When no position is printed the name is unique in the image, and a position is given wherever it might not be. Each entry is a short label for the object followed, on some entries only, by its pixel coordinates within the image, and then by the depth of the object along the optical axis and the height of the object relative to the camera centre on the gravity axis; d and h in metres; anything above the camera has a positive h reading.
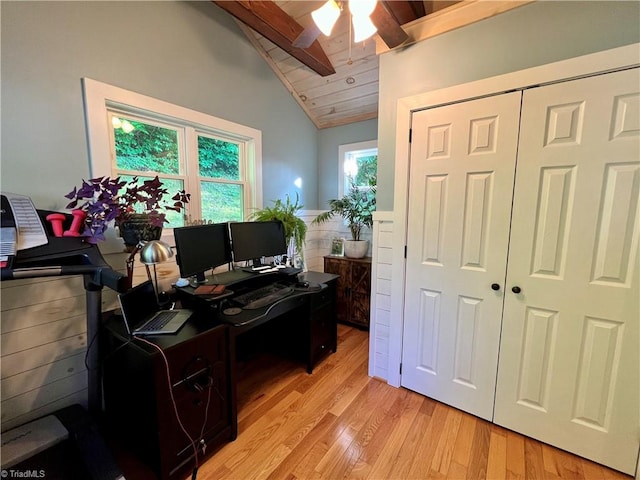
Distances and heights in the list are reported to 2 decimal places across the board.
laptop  1.35 -0.57
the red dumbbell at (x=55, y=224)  1.35 -0.06
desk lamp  1.36 -0.20
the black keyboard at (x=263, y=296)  1.82 -0.58
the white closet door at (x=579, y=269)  1.34 -0.28
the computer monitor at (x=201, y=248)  1.74 -0.24
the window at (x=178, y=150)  1.71 +0.50
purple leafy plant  1.40 +0.05
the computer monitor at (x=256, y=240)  2.14 -0.22
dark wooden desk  1.29 -0.88
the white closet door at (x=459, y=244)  1.62 -0.18
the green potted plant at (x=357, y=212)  3.00 +0.04
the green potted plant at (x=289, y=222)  2.57 -0.07
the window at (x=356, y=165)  3.26 +0.62
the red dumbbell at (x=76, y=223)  1.38 -0.05
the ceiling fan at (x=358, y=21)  1.27 +0.96
